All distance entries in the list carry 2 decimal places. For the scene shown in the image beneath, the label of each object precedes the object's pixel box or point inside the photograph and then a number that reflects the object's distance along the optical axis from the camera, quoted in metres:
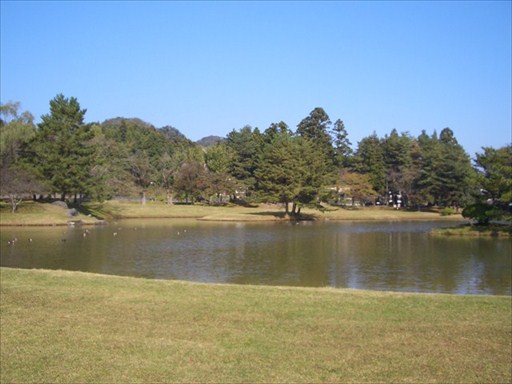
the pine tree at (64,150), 51.06
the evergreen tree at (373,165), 82.12
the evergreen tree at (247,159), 78.16
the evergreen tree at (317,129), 87.69
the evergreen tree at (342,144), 89.06
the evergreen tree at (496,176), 38.94
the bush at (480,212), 41.95
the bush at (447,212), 66.88
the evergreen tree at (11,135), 50.78
